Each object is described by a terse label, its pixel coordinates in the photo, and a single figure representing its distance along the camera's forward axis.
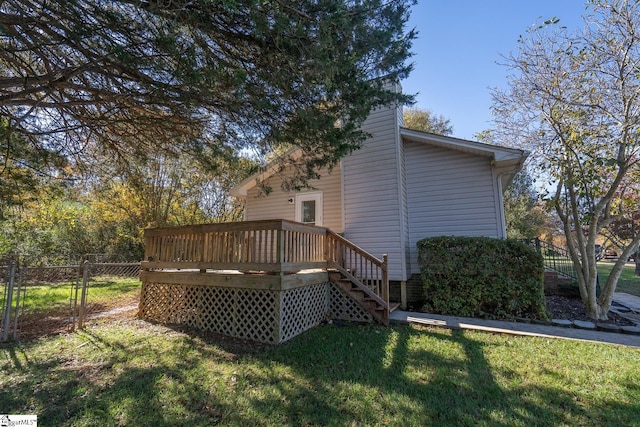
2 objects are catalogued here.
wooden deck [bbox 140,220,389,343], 5.10
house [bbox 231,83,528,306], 7.38
